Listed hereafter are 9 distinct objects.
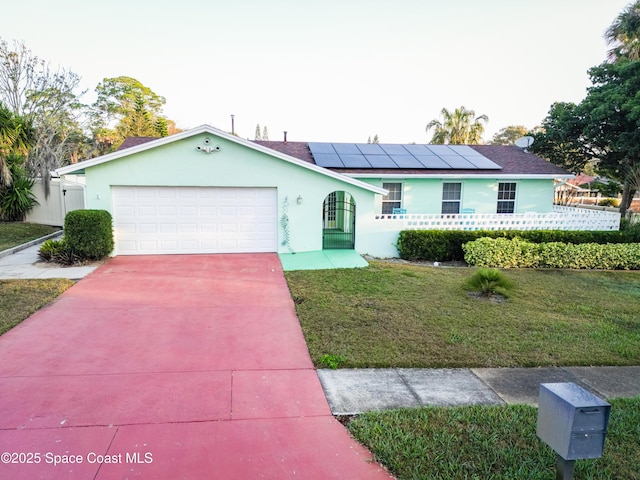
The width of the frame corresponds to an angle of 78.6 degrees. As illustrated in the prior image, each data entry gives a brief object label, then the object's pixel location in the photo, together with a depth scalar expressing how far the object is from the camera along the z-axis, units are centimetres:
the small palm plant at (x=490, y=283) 841
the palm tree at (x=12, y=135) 1301
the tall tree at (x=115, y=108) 3666
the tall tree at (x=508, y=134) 5162
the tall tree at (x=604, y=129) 1648
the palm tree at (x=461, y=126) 3083
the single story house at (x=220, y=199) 1177
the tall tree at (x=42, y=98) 2289
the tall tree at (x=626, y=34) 1945
